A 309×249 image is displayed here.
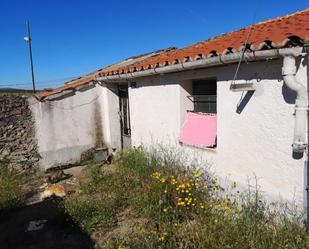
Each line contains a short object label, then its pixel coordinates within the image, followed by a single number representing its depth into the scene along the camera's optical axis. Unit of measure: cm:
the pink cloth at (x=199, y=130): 537
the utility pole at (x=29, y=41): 2152
